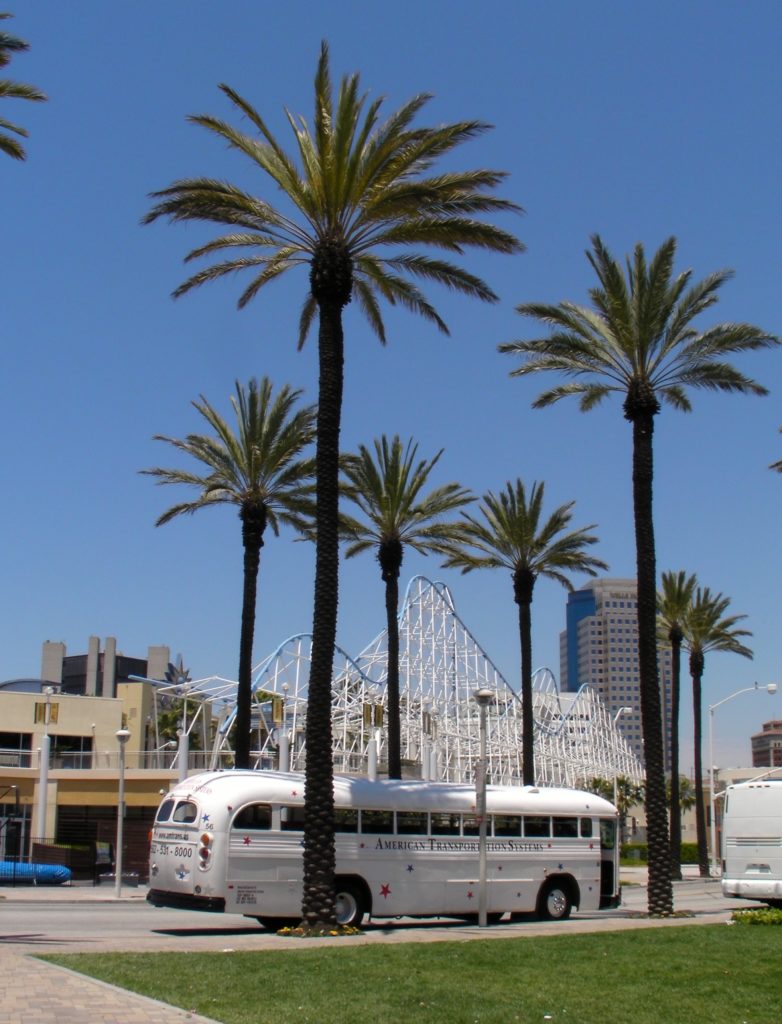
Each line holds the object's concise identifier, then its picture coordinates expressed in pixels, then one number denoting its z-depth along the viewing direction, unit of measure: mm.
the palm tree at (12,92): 19141
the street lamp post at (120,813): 32219
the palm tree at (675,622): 50594
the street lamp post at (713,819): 50256
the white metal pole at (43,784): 46281
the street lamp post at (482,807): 21844
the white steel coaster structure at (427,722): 58000
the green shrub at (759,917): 20594
